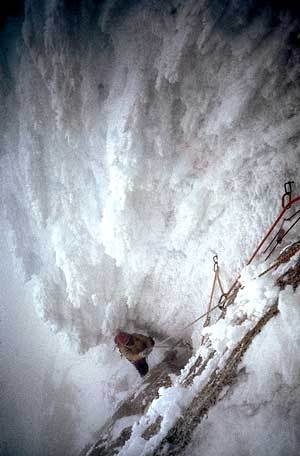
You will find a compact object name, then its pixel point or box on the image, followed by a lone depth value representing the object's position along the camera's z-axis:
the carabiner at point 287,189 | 3.96
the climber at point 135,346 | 5.11
